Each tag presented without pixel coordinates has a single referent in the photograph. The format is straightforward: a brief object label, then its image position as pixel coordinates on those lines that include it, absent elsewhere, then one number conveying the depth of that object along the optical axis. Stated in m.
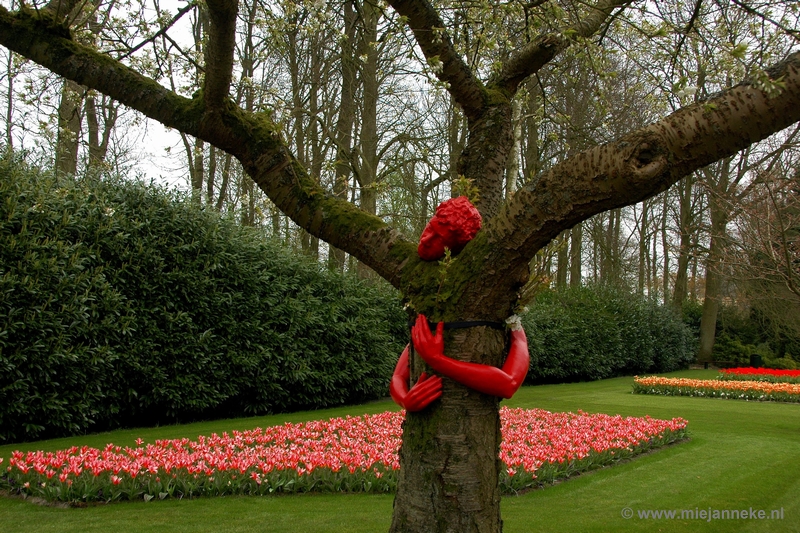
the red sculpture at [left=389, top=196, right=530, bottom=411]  2.72
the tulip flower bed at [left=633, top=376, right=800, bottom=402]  14.89
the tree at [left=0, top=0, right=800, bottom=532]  2.21
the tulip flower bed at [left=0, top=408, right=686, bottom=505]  5.16
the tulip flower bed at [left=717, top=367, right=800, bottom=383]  18.33
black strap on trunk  2.76
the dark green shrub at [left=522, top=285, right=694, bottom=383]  18.56
